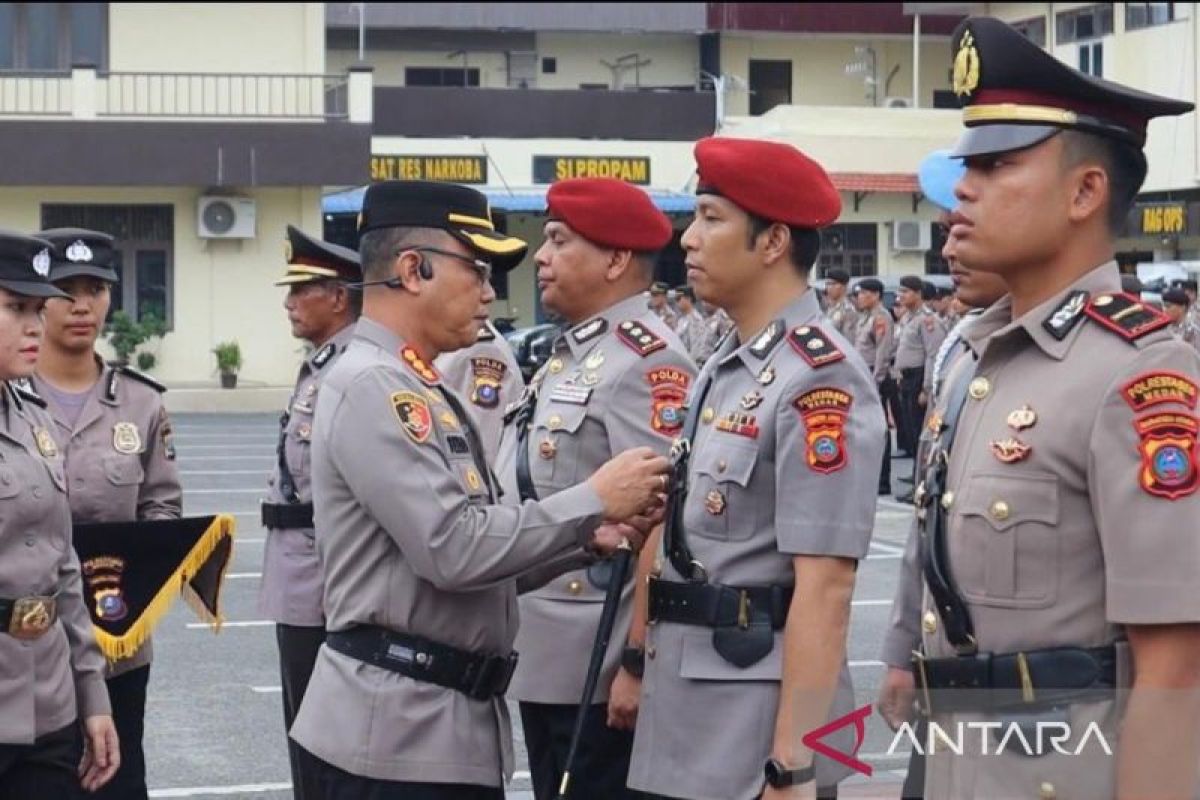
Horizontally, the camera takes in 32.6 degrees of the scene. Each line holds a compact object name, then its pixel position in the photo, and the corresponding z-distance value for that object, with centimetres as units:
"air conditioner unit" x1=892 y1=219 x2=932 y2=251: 3941
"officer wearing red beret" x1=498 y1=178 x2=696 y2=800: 552
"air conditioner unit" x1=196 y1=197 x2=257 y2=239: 3350
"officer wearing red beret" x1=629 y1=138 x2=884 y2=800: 432
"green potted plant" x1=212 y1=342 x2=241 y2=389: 3288
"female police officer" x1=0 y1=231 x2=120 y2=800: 484
